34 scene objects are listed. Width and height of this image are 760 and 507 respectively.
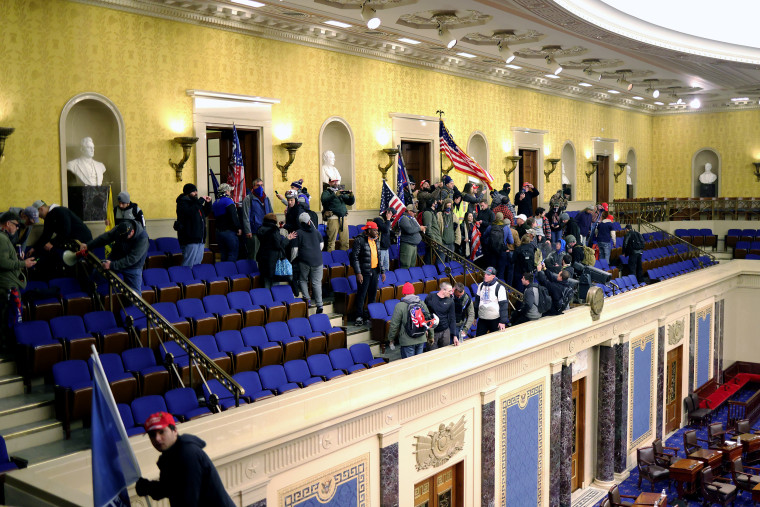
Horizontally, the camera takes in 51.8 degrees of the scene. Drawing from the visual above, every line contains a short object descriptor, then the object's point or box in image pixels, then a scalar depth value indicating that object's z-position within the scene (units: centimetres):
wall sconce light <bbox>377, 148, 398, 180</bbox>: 1717
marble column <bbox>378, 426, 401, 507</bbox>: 959
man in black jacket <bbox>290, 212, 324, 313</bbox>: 1125
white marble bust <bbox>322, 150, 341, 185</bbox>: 1577
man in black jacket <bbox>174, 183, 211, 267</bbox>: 1097
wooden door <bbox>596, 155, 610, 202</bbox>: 2700
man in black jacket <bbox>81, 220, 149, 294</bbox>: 937
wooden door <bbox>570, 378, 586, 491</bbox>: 1566
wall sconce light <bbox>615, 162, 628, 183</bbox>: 2739
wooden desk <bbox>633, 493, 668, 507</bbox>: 1391
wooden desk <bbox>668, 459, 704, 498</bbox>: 1541
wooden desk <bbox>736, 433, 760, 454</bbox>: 1719
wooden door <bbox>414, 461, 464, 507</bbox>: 1073
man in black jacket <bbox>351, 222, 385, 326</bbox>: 1179
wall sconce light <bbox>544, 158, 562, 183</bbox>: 2305
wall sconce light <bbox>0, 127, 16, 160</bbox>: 1044
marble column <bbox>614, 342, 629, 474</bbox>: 1611
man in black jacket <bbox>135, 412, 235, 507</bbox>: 501
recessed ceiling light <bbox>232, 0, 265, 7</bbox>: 1282
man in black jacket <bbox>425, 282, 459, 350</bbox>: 1102
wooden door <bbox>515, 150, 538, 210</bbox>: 2250
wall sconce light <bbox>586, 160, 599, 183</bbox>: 2556
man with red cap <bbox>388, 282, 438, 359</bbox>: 1063
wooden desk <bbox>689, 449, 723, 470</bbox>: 1602
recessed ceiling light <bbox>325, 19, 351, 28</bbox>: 1456
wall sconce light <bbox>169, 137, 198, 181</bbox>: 1302
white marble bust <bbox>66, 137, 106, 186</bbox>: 1188
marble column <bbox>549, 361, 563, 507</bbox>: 1371
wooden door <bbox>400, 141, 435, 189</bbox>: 1864
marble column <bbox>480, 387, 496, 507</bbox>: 1163
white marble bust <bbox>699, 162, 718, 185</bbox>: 2892
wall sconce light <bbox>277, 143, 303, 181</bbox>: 1470
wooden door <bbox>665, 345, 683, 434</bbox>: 1938
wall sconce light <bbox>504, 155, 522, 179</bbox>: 2127
